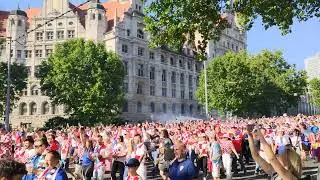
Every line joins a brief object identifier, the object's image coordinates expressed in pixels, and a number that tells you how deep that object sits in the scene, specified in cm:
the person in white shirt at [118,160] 1399
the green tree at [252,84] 6638
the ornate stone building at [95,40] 6938
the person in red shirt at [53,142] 1430
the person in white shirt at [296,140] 1867
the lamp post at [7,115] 3588
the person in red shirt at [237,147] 1794
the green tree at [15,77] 5456
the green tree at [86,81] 5153
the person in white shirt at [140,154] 1250
